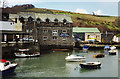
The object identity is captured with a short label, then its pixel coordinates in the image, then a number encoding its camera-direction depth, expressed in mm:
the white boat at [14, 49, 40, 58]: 52797
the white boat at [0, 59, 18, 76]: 33156
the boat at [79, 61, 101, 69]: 39500
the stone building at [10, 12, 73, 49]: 72688
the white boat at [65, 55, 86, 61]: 48278
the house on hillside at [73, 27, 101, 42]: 93500
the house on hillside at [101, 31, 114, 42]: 94125
